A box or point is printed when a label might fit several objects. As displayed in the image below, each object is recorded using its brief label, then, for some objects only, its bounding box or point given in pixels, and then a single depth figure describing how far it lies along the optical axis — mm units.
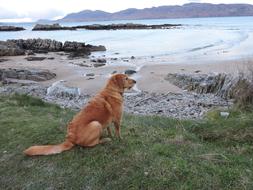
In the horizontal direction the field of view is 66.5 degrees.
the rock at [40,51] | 20304
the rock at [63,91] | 8183
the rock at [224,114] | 4445
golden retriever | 2948
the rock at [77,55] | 16792
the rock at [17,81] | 9894
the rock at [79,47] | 20343
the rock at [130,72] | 10728
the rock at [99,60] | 14444
